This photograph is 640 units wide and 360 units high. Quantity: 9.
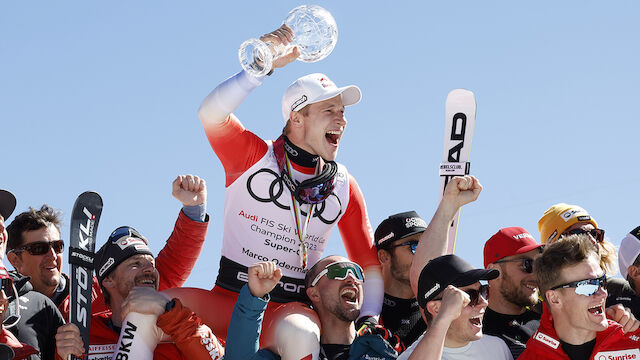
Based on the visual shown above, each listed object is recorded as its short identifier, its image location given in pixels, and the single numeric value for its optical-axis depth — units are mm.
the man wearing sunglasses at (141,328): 6586
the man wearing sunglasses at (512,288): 7465
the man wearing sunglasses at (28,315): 6585
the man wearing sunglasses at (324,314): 6363
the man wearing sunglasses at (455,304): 5883
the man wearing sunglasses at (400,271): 7926
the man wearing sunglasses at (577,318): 6312
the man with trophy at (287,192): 7367
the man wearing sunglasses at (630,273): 8054
